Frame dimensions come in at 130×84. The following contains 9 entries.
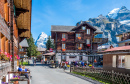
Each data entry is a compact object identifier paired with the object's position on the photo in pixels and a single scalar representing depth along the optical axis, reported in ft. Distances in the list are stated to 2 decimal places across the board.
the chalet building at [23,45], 164.64
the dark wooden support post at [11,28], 35.23
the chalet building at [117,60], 49.98
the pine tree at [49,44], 298.35
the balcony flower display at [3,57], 22.49
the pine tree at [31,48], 253.85
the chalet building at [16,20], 24.18
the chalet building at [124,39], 133.77
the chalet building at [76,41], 138.92
